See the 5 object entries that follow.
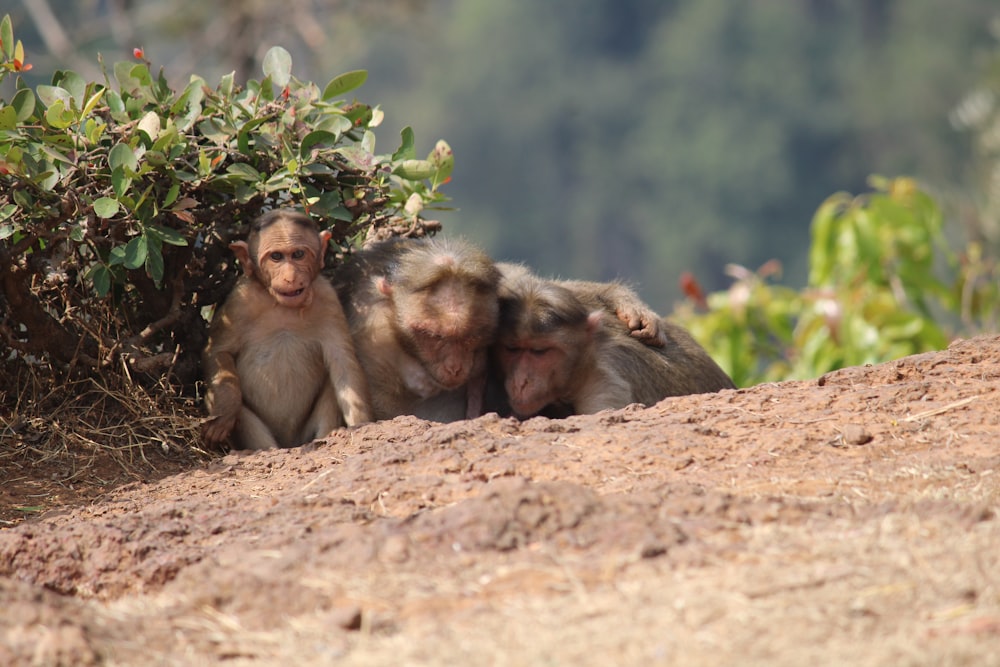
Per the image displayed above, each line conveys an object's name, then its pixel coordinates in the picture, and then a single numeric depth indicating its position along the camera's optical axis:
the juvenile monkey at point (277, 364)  11.38
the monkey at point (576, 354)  12.25
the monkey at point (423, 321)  11.75
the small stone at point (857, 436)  9.25
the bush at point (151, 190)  10.49
